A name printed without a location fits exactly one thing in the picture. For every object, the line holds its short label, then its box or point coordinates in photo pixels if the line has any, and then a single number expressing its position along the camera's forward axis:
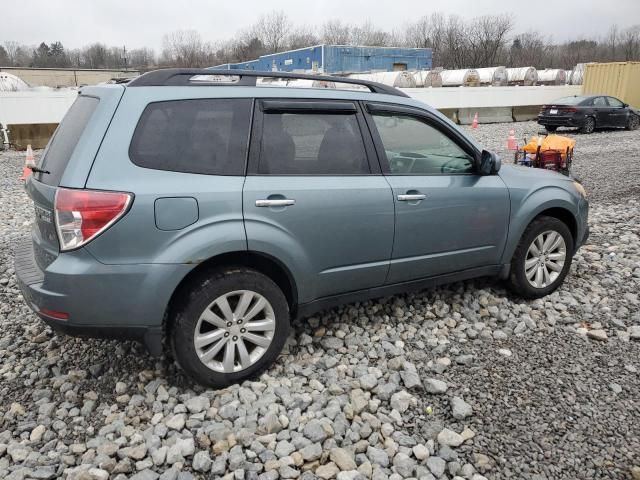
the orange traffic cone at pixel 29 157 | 10.80
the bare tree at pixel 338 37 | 86.19
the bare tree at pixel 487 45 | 67.75
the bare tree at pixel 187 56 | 77.00
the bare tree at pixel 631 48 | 72.00
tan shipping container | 23.81
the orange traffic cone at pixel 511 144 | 13.88
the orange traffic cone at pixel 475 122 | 20.72
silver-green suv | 2.85
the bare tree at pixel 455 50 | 68.56
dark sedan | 18.91
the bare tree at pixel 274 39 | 84.50
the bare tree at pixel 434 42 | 70.69
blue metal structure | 46.75
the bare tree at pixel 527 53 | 70.44
